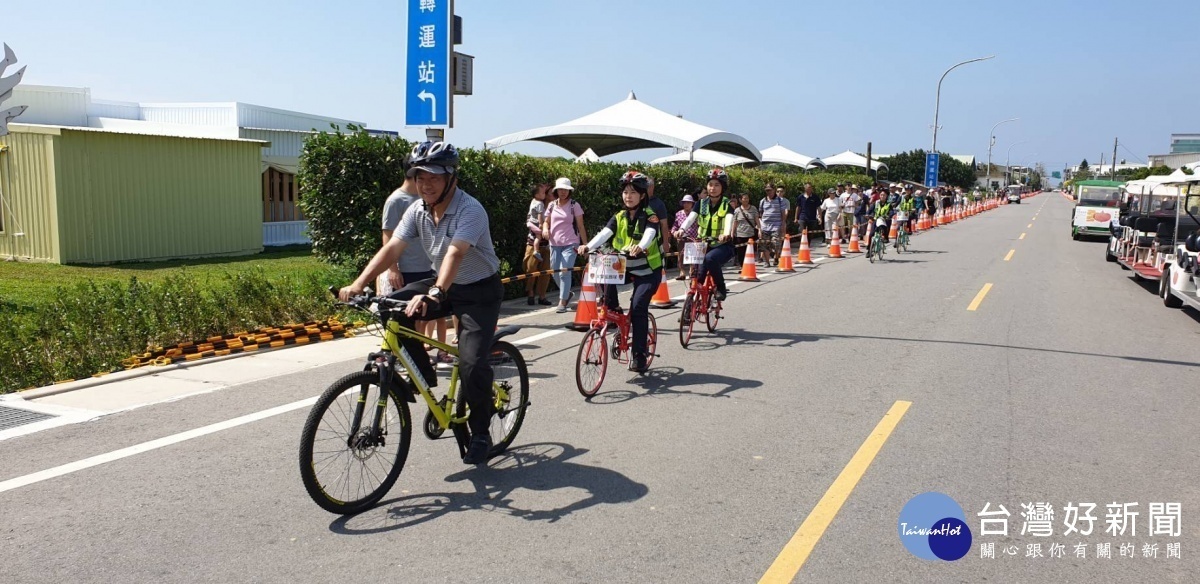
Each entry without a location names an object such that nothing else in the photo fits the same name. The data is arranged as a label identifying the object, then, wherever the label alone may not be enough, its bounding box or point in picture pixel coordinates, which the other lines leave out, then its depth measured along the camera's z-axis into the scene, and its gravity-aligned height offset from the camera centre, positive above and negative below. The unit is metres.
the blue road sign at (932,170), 50.90 +1.11
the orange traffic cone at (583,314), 9.82 -1.47
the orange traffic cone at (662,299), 12.34 -1.59
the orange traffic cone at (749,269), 15.84 -1.48
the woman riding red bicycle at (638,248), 7.48 -0.54
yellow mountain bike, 4.36 -1.25
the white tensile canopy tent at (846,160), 45.84 +1.42
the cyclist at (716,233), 9.60 -0.52
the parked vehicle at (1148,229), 15.73 -0.65
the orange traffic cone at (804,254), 20.25 -1.52
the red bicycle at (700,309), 9.34 -1.35
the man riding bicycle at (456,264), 4.74 -0.45
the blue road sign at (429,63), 10.70 +1.40
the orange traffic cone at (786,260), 18.05 -1.49
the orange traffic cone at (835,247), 22.20 -1.48
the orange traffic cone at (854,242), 23.86 -1.43
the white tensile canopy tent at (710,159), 30.49 +0.92
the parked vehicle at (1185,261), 12.37 -0.95
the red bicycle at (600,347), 6.96 -1.33
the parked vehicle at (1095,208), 31.28 -0.53
